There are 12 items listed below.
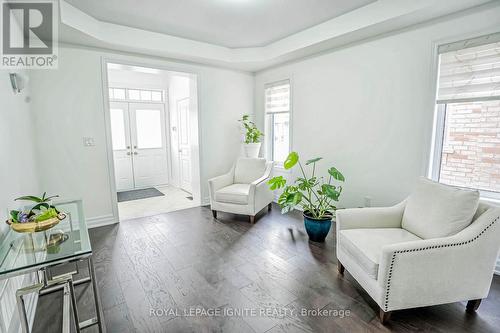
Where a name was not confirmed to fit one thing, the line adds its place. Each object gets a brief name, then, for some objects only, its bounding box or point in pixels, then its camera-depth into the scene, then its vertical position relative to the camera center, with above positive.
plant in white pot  4.47 -0.12
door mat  5.10 -1.29
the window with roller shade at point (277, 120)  4.35 +0.29
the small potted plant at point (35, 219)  1.54 -0.55
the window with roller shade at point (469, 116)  2.25 +0.20
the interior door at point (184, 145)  5.29 -0.22
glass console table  1.28 -0.67
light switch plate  3.35 -0.09
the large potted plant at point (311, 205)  2.87 -0.85
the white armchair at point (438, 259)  1.62 -0.85
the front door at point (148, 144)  5.73 -0.21
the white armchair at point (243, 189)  3.55 -0.82
